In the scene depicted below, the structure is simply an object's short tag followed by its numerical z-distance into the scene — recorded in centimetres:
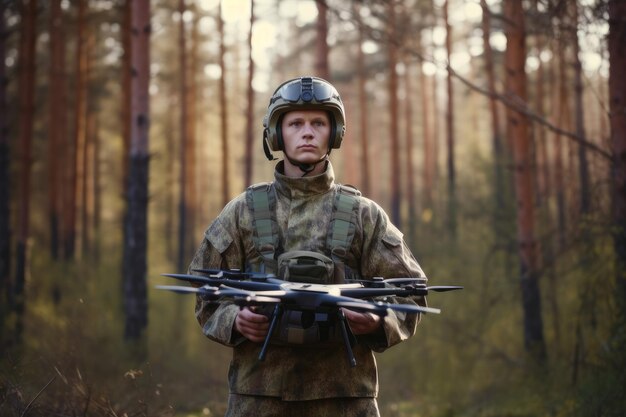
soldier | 379
